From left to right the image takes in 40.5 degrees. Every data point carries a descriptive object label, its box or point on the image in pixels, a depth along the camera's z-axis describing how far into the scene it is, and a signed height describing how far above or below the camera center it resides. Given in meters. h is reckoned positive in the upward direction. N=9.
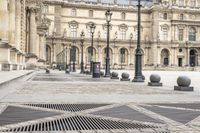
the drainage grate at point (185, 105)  6.73 -0.99
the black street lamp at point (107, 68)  24.27 -0.09
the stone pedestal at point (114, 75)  21.15 -0.63
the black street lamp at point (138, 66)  17.11 +0.06
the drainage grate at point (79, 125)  4.35 -0.99
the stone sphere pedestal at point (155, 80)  13.97 -0.68
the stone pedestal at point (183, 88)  11.47 -0.91
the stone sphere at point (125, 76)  18.49 -0.62
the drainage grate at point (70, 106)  6.23 -0.95
